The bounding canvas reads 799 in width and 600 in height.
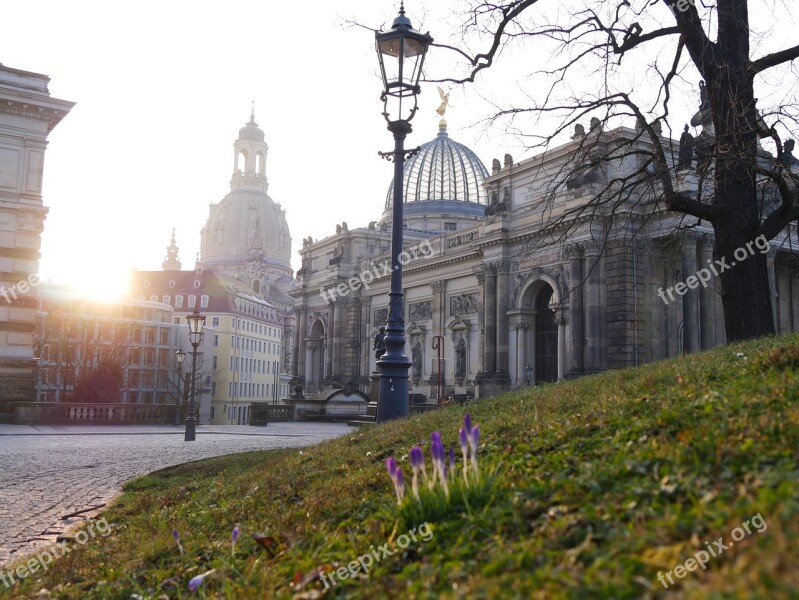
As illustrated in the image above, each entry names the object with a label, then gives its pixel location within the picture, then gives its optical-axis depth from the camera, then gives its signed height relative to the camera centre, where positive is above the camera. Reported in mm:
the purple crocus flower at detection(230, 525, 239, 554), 4625 -818
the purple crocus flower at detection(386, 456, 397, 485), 4000 -327
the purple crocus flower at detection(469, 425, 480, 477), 4254 -174
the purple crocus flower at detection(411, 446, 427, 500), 4078 -287
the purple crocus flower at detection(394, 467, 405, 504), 4125 -429
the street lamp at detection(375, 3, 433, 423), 11492 +3068
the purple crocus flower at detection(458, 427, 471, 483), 4280 -193
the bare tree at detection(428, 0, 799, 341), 11281 +4201
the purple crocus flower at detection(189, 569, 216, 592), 4184 -997
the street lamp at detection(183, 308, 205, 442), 24719 +2483
